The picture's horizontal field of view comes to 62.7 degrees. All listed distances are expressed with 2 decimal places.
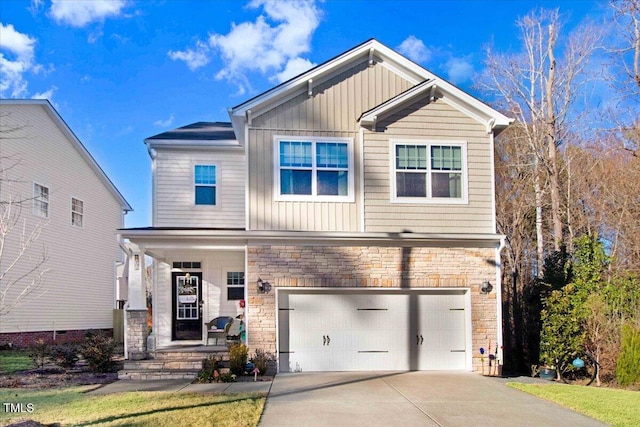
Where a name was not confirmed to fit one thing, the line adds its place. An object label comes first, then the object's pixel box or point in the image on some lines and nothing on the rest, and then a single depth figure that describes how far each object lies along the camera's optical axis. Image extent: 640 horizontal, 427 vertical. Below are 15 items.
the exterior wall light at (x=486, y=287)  12.17
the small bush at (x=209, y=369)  10.70
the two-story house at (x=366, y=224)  11.85
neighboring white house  16.50
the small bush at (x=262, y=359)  11.13
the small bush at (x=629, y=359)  11.17
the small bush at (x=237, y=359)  11.01
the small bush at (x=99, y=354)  11.98
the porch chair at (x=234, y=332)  12.65
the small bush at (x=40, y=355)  12.45
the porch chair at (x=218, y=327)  13.35
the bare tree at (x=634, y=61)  15.25
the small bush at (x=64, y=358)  12.07
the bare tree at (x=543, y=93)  19.20
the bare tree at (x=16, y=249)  16.02
